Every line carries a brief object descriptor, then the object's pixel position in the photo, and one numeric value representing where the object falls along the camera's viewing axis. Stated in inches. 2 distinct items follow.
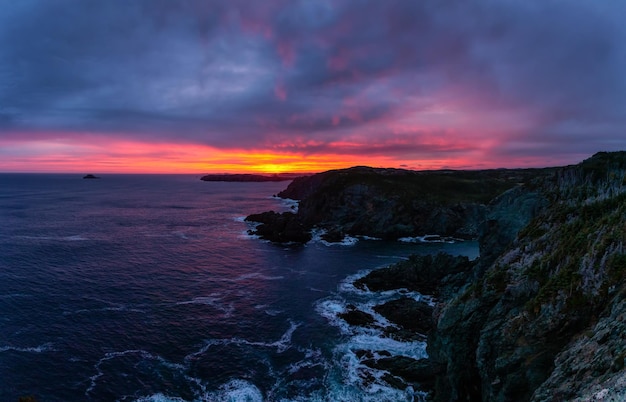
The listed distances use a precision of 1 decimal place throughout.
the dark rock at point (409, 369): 1423.5
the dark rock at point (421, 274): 2497.5
